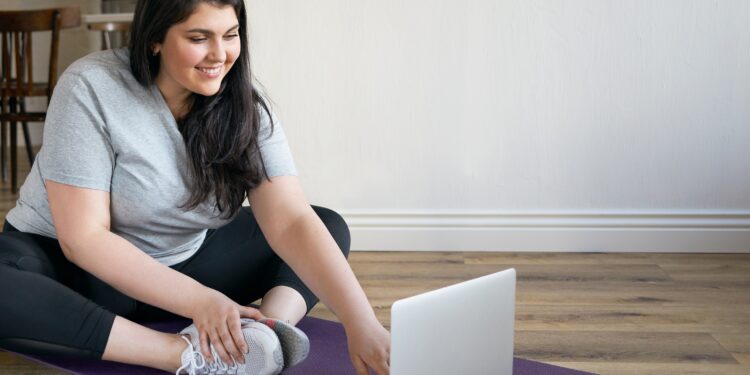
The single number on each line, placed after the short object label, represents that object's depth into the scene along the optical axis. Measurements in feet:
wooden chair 12.81
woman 5.02
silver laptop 3.87
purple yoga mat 5.46
